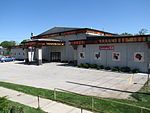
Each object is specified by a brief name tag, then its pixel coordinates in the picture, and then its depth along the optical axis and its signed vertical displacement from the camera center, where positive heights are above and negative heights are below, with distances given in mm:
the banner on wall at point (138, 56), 15342 -89
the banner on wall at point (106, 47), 17019 +1206
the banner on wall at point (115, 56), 16636 -26
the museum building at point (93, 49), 15462 +1161
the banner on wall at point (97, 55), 17948 +48
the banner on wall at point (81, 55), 19242 +134
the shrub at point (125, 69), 15751 -1747
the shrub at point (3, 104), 4578 -1889
